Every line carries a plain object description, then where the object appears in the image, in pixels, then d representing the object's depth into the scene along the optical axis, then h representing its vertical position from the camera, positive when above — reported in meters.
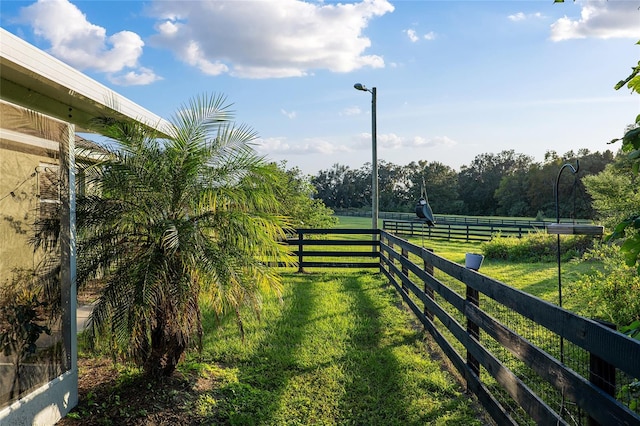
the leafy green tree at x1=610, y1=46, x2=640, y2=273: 1.55 +0.15
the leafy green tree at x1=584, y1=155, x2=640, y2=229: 8.62 +0.14
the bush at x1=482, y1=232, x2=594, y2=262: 13.52 -1.49
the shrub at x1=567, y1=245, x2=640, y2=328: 5.13 -1.19
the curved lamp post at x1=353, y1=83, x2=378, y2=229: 12.68 +1.48
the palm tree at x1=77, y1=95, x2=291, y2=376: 3.66 -0.22
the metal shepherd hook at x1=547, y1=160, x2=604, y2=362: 3.64 -0.24
